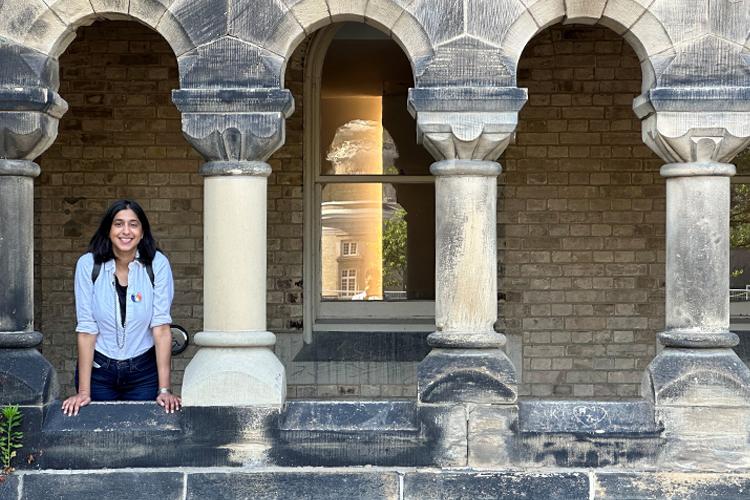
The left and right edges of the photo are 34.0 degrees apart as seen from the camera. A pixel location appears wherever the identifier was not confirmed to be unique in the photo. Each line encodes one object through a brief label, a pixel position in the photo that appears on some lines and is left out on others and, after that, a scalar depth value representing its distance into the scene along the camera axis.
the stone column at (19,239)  6.22
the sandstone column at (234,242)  6.20
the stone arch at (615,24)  6.19
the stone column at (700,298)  6.14
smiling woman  6.15
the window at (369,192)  8.85
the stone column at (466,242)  6.16
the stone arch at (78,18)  6.27
